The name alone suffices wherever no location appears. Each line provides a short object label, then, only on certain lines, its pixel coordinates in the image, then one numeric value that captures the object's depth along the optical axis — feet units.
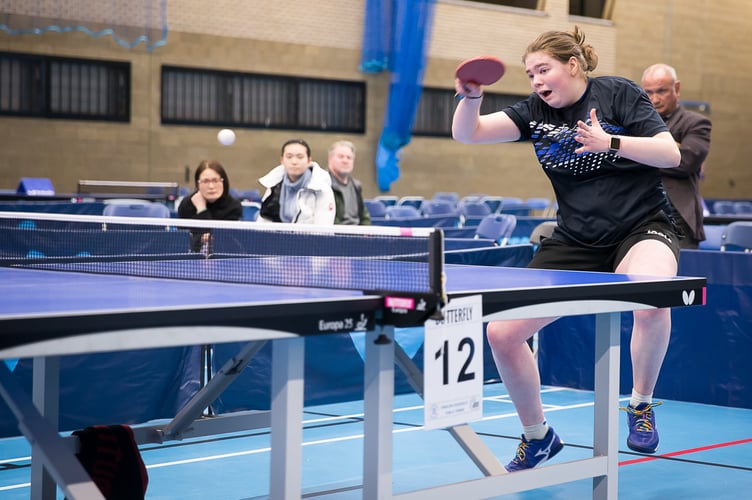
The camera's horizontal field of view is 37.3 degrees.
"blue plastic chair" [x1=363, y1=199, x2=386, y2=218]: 45.39
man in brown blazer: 18.83
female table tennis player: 11.96
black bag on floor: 10.23
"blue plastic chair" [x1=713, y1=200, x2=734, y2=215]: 58.43
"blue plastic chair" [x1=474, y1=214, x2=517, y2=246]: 30.76
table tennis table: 6.86
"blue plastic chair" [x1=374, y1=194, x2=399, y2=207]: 60.10
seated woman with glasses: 23.76
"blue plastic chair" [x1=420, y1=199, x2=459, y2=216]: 48.39
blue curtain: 66.39
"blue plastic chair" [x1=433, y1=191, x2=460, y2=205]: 65.77
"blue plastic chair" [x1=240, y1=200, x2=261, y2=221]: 35.63
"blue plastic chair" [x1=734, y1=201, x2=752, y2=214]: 62.13
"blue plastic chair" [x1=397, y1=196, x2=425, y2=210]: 60.64
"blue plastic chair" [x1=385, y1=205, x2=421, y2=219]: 43.04
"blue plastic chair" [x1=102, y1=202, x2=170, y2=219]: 28.76
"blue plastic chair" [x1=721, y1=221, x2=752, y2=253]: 24.80
